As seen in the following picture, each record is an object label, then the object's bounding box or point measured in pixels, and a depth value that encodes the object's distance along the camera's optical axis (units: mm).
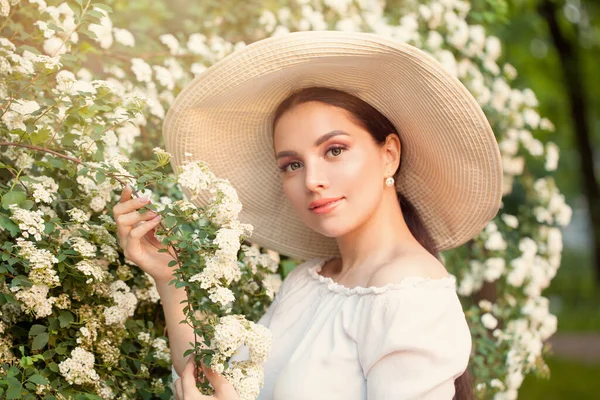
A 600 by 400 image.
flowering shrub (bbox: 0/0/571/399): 1902
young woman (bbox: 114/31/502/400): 2035
